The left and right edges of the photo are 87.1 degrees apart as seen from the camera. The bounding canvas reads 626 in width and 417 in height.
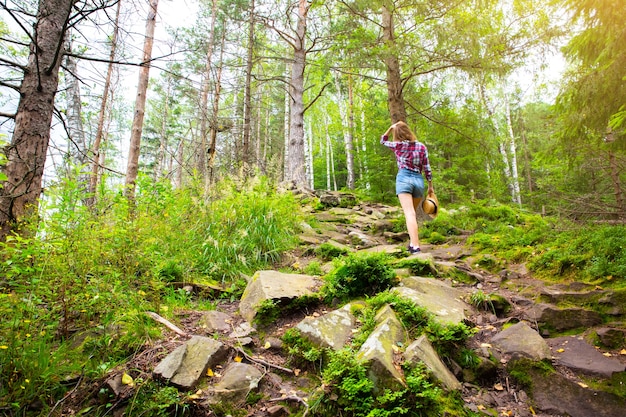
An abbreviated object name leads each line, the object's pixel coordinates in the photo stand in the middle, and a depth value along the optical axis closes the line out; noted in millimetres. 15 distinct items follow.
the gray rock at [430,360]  2131
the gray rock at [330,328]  2557
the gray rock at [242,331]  2897
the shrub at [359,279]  3402
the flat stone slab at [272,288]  3246
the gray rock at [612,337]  2482
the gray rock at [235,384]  2152
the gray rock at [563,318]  2783
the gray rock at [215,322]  2988
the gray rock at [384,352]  2010
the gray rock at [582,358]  2219
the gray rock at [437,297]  2811
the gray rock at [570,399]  2004
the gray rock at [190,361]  2222
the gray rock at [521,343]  2443
